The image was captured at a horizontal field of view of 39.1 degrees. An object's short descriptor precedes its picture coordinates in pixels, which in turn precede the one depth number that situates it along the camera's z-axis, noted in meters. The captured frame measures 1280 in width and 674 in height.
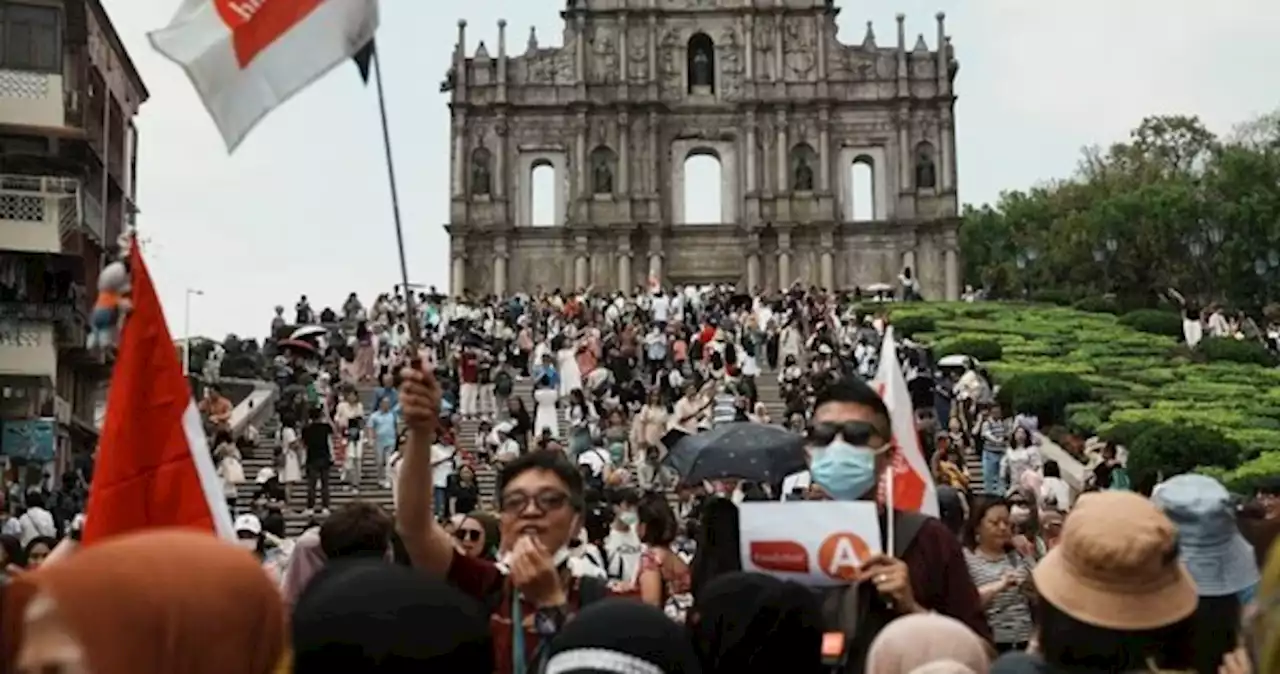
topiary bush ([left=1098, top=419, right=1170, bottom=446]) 20.27
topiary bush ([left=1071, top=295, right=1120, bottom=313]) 44.91
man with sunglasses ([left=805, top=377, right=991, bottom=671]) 4.64
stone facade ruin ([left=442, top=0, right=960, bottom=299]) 52.69
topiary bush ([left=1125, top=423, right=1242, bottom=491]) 18.08
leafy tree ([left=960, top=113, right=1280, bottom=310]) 51.88
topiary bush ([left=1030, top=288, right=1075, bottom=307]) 49.28
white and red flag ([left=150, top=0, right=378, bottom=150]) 5.43
